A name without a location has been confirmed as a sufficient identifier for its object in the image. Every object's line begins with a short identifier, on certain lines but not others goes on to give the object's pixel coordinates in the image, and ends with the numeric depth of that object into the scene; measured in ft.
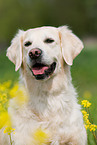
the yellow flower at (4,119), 7.65
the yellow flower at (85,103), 11.94
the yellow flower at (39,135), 8.70
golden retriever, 12.72
